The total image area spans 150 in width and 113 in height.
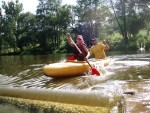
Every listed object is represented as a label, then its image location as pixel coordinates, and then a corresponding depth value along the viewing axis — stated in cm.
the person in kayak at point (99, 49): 714
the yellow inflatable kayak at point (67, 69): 490
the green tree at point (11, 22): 2574
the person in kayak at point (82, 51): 578
